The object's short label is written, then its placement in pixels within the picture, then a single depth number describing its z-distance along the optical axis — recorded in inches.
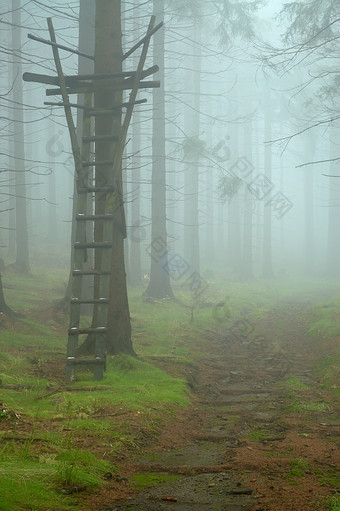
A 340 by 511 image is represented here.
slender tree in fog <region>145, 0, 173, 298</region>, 750.5
